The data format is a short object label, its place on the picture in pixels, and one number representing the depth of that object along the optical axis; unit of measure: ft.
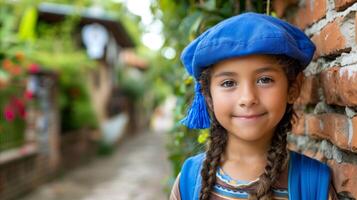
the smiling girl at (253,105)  3.79
